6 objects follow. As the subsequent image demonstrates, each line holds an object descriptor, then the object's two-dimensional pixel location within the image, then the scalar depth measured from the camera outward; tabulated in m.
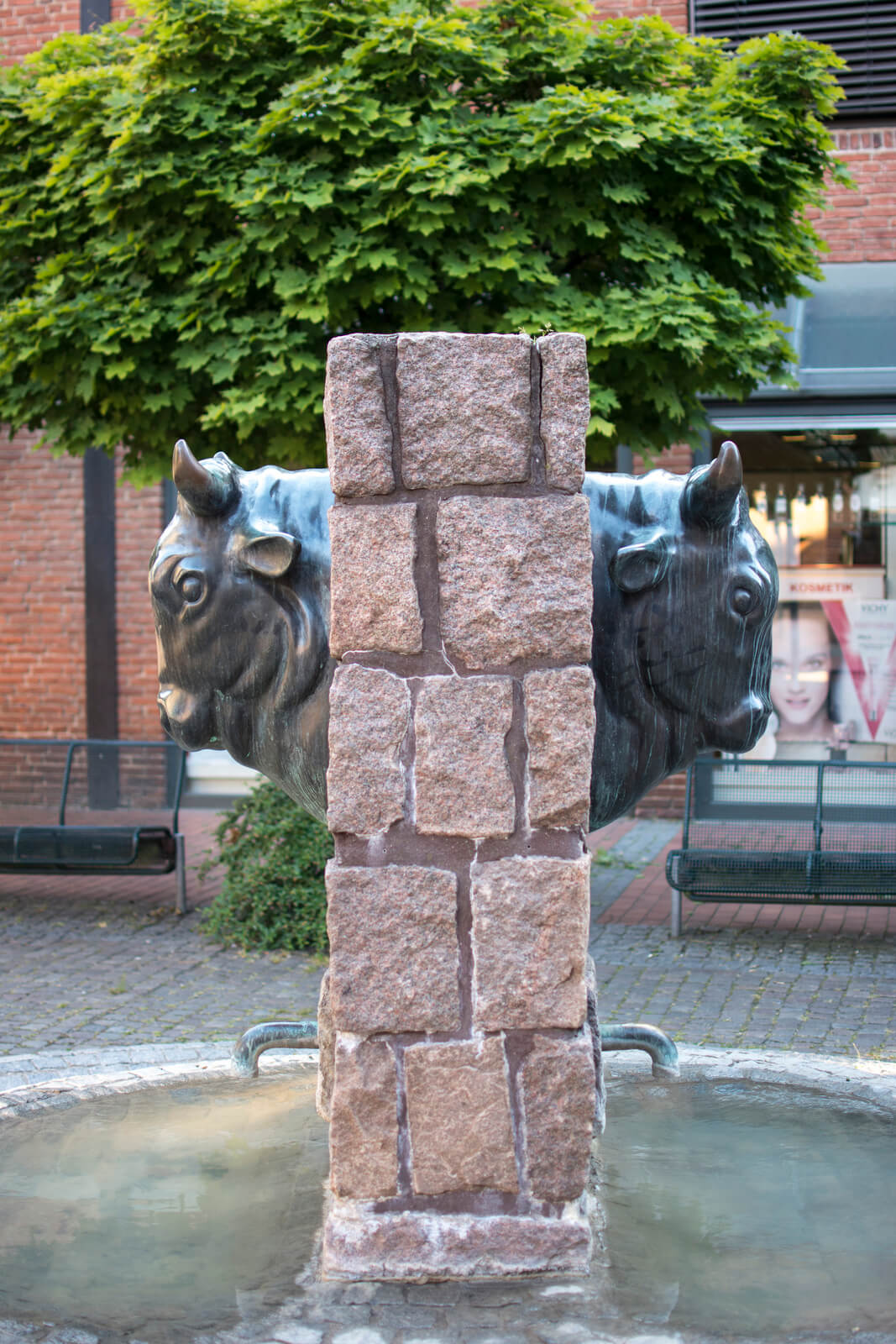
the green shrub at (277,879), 7.19
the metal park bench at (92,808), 8.03
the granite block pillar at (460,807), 2.93
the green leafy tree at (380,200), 6.43
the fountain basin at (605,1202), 2.86
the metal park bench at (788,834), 7.28
